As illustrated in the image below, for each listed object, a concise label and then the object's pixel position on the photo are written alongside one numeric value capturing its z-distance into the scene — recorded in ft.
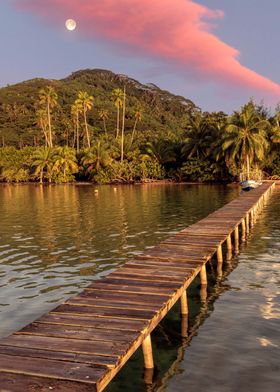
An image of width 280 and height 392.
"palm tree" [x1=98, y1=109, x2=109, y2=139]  384.88
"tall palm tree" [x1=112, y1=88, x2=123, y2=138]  297.90
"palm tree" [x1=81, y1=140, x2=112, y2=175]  256.11
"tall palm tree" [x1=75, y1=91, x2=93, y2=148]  320.91
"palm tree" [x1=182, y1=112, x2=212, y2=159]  237.04
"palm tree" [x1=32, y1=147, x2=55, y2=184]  270.87
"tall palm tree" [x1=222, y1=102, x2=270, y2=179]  198.80
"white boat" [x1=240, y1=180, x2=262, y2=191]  159.93
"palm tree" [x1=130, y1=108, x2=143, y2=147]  311.35
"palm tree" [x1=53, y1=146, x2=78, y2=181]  266.16
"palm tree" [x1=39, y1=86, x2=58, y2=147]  315.17
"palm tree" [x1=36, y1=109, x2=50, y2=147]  347.97
